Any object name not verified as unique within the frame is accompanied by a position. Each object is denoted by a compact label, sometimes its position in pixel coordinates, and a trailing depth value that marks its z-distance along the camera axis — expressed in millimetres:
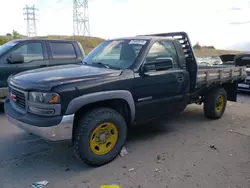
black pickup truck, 2644
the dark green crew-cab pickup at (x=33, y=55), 4940
